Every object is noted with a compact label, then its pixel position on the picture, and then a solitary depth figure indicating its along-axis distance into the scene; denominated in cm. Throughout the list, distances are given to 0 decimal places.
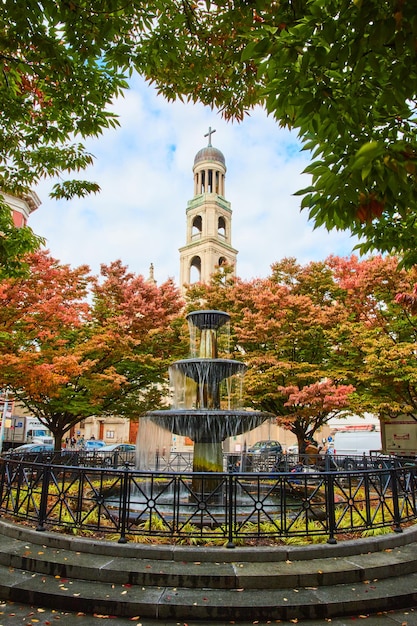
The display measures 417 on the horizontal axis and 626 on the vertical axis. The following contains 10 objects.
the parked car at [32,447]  2899
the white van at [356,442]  3094
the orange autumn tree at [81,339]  1512
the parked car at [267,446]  3246
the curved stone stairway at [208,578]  507
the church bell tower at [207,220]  5481
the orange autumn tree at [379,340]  1780
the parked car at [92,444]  4266
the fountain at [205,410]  1043
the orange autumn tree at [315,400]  1736
